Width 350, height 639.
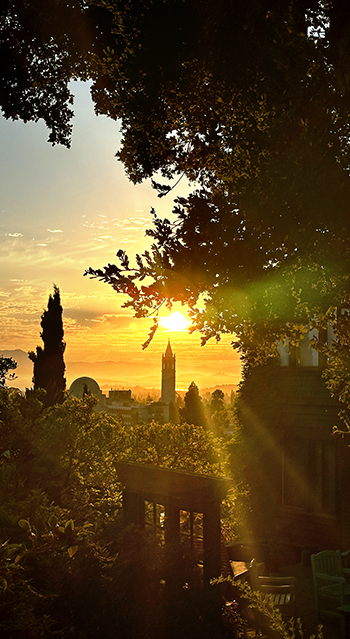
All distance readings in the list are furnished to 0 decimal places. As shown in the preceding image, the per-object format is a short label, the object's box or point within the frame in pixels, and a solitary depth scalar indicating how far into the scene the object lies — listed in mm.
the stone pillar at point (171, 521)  10617
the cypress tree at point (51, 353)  27906
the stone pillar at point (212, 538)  9594
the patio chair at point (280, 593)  9133
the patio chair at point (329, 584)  9477
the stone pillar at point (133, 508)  11539
